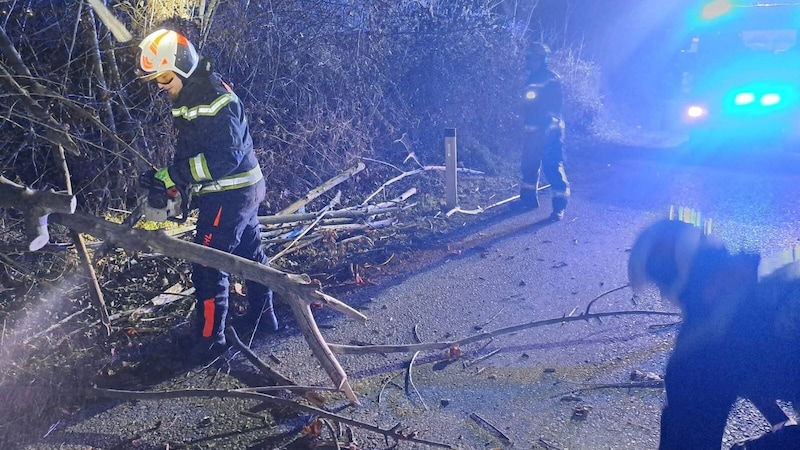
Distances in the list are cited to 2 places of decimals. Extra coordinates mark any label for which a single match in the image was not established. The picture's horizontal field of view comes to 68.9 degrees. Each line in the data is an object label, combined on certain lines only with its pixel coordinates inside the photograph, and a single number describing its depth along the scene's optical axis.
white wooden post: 7.68
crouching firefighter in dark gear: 2.15
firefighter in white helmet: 3.87
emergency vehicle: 9.32
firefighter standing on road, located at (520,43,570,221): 7.61
